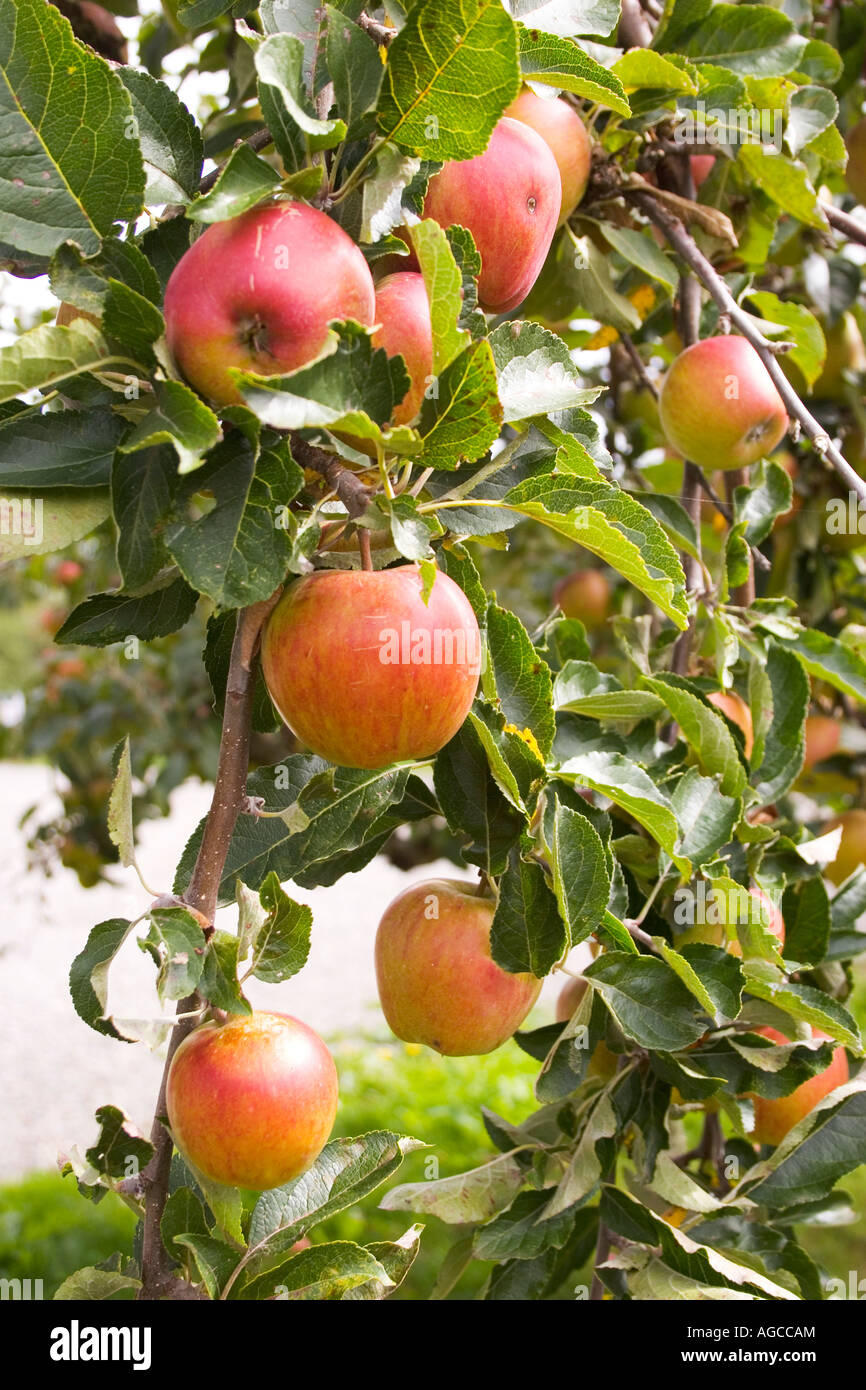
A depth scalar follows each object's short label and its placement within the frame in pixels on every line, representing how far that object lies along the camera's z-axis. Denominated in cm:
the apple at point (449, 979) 119
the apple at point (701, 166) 161
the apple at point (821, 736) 203
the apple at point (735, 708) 146
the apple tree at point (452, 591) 103
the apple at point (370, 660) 105
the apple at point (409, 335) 106
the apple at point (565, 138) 129
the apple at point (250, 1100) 105
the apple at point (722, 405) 140
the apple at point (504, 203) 113
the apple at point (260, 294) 101
